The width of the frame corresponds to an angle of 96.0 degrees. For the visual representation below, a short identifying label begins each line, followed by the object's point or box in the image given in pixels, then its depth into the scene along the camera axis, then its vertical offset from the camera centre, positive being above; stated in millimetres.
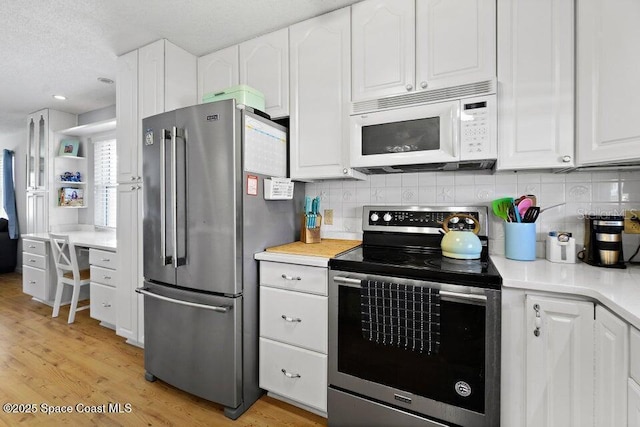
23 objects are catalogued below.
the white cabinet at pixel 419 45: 1484 +915
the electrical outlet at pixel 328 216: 2258 -56
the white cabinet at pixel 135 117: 2266 +758
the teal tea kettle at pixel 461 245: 1526 -190
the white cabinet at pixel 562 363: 967 -580
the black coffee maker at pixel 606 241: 1364 -151
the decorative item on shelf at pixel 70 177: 4046 +458
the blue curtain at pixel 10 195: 4926 +239
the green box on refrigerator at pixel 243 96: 1877 +763
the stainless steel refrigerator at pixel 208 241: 1603 -190
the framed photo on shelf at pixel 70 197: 4047 +167
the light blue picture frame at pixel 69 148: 4020 +862
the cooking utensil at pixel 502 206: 1635 +15
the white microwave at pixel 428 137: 1445 +395
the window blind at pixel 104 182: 3979 +382
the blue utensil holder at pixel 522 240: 1516 -165
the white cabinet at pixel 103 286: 2674 -734
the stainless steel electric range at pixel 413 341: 1221 -607
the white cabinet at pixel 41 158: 4012 +729
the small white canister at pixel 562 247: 1469 -197
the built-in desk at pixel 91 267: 2701 -663
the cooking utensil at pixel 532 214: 1517 -26
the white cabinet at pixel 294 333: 1564 -702
